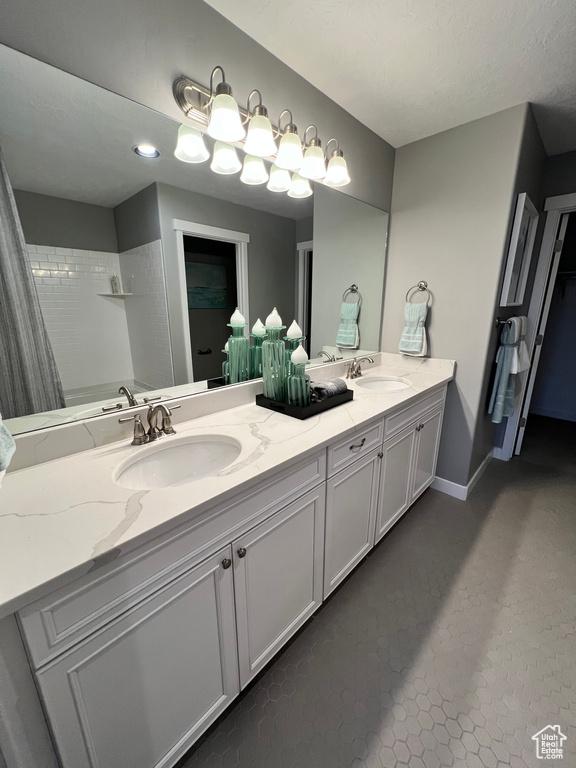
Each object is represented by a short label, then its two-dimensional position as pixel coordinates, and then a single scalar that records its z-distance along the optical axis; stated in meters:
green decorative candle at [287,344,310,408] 1.33
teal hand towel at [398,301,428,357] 2.05
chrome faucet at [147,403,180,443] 1.10
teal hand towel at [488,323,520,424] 1.98
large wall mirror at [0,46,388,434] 0.86
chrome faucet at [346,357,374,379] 2.02
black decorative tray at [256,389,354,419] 1.29
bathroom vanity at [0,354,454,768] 0.59
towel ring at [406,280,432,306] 2.04
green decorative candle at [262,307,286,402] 1.39
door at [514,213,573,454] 2.35
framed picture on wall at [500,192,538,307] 1.76
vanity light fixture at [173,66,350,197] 1.03
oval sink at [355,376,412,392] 1.95
